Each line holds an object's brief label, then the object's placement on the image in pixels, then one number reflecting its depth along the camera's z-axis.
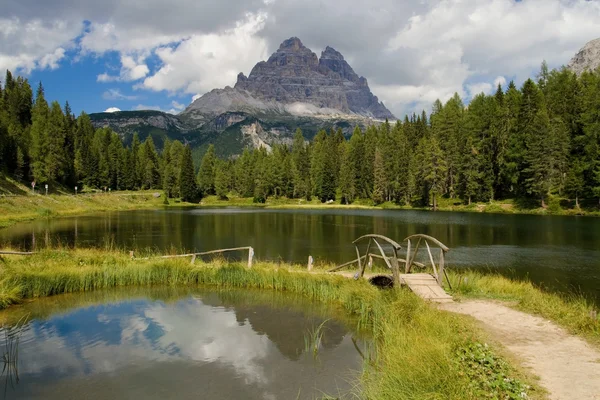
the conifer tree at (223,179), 132.75
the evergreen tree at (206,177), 135.12
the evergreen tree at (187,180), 120.75
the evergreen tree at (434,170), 89.94
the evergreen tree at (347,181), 111.88
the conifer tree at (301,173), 124.88
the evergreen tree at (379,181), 105.62
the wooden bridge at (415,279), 14.36
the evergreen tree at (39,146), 83.50
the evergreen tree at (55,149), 87.00
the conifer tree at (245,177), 135.12
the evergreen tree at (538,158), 69.94
